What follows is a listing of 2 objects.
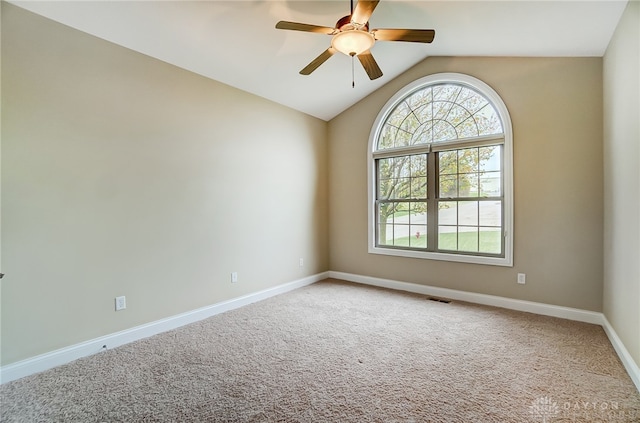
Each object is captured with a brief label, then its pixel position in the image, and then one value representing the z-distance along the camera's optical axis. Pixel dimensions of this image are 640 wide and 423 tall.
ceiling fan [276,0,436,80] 2.04
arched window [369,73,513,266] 3.71
